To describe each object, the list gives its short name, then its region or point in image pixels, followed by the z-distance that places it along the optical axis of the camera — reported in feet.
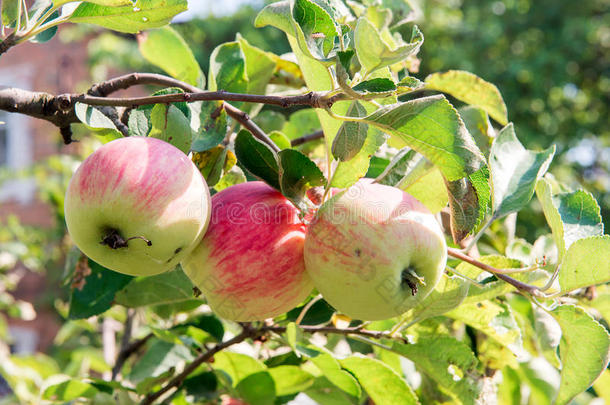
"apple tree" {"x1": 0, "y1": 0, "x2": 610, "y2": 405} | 1.64
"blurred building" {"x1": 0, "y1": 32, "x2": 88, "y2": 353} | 14.67
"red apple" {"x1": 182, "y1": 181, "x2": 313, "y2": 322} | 1.82
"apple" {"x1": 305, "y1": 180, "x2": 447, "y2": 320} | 1.64
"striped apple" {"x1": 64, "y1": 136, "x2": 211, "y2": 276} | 1.60
